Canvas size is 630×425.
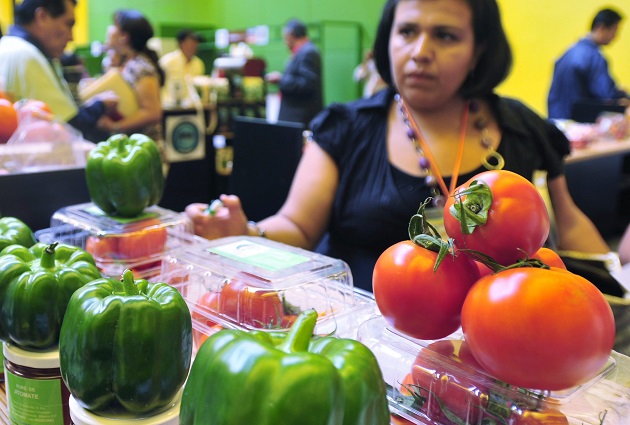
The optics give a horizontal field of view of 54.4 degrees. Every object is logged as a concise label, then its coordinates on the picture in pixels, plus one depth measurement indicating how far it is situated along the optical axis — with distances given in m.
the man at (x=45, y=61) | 2.52
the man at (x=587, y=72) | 5.75
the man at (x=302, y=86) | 6.05
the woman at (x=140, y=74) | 3.97
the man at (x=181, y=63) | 6.19
